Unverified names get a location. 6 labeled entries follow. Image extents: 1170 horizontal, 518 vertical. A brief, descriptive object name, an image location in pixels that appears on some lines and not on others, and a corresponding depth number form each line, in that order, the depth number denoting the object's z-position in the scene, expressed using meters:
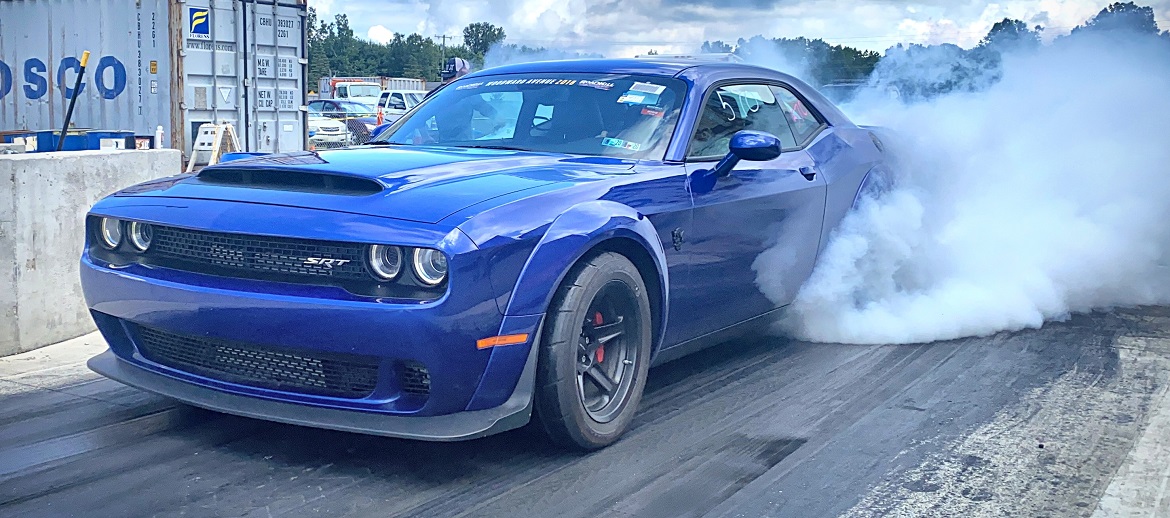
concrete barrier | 5.38
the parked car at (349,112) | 25.84
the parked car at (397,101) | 31.85
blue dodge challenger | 3.33
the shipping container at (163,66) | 12.95
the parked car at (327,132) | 24.42
